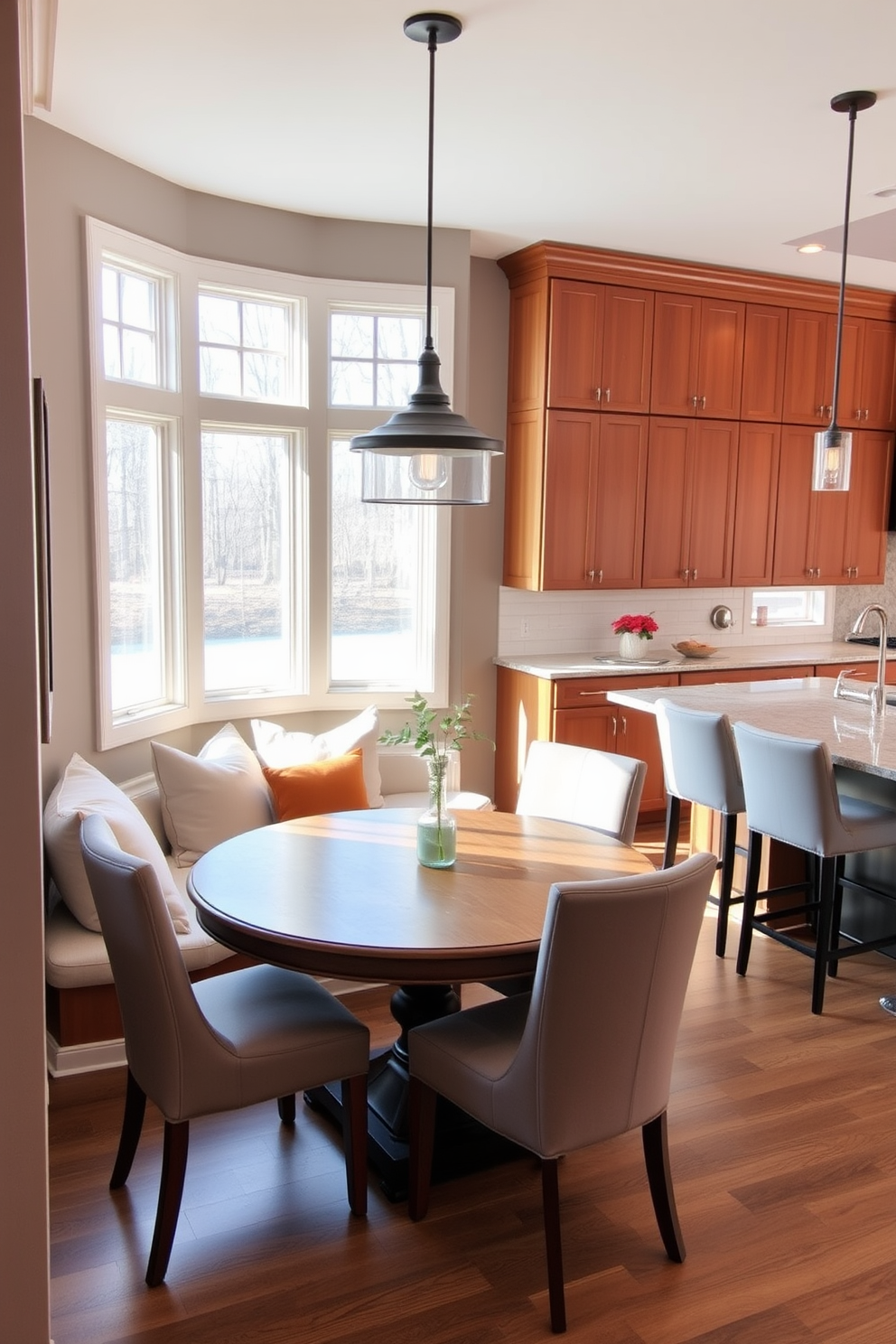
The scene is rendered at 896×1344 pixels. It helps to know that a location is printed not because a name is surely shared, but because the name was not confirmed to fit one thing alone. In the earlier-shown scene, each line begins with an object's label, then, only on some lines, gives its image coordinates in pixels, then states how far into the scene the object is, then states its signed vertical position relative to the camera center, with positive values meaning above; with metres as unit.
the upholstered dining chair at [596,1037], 2.11 -1.00
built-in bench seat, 3.12 -1.34
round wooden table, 2.33 -0.86
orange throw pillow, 4.06 -0.94
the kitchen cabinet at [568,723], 5.30 -0.91
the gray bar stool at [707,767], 3.96 -0.84
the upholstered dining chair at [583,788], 3.27 -0.77
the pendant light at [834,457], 3.48 +0.29
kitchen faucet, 4.09 -0.55
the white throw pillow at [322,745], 4.32 -0.84
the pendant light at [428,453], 2.53 +0.21
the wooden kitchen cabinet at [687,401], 5.39 +0.76
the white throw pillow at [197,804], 3.93 -0.97
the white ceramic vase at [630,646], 5.73 -0.55
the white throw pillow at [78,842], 3.17 -0.91
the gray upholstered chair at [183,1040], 2.26 -1.11
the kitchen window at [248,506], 4.27 +0.13
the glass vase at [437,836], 2.84 -0.78
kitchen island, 3.62 -0.67
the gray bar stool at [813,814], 3.52 -0.91
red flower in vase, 5.68 -0.44
